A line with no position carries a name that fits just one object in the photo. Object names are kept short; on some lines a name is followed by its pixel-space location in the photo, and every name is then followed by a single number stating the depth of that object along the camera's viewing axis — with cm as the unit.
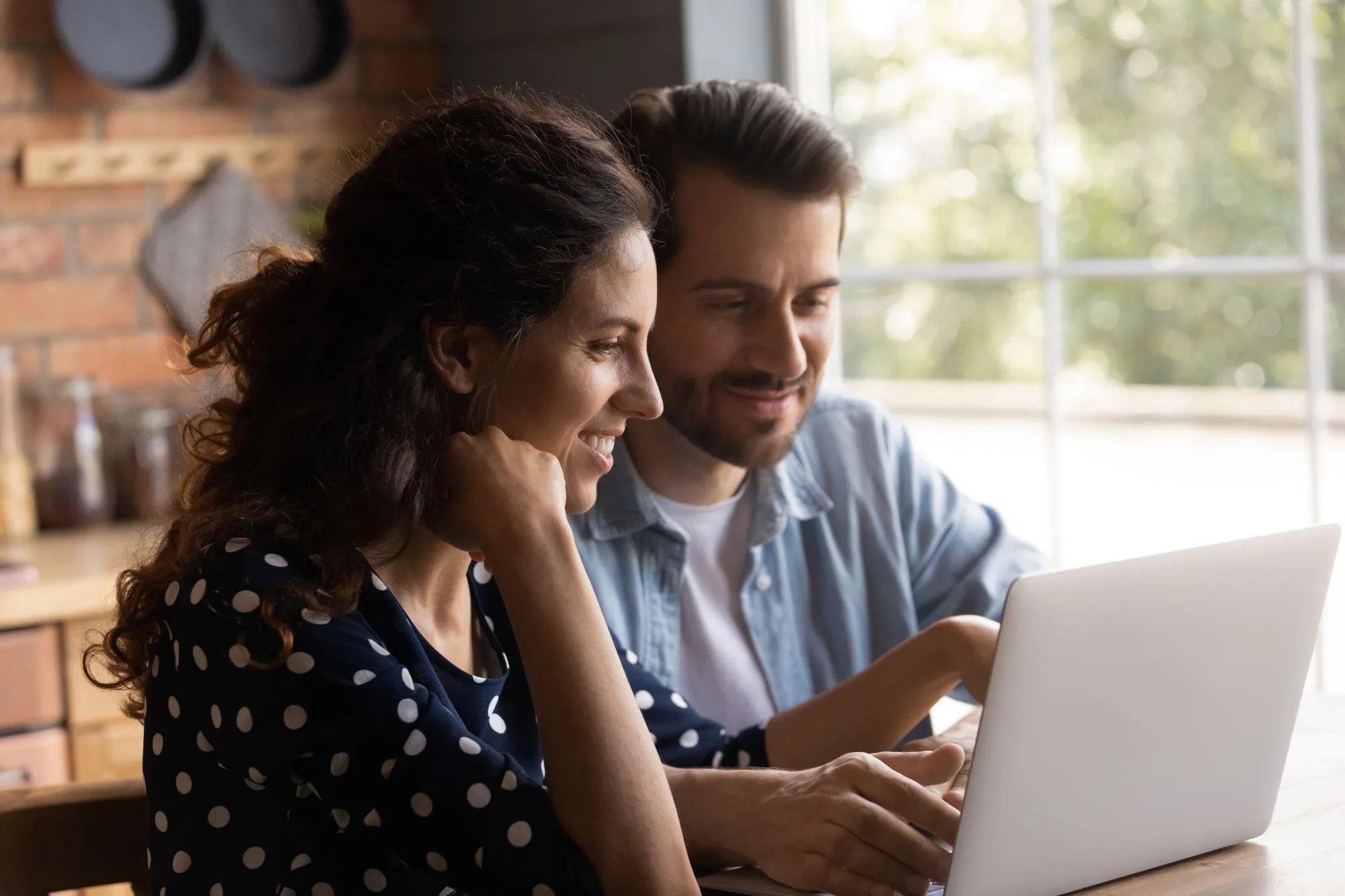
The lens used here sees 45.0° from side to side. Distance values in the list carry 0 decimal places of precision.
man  175
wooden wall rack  270
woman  108
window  212
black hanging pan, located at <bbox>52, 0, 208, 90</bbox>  270
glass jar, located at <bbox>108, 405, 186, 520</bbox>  274
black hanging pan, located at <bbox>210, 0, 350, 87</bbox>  287
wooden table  111
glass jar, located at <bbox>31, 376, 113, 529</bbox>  271
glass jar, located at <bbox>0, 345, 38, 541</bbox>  262
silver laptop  100
